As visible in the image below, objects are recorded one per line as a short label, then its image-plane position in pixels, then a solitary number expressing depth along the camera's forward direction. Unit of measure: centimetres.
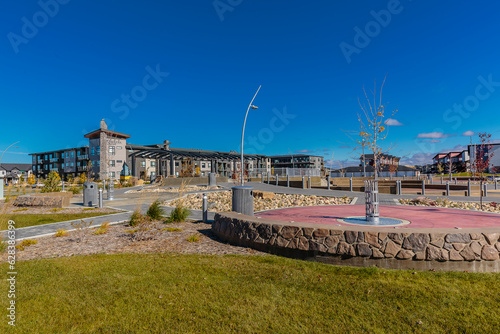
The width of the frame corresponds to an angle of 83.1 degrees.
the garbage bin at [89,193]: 1612
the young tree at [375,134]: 1007
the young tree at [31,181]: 3926
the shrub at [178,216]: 998
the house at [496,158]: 7488
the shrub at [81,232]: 793
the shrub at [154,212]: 1024
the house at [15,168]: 8678
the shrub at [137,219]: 959
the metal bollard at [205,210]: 1030
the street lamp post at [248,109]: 1844
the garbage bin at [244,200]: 927
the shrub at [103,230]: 861
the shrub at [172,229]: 874
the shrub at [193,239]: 752
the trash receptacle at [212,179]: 2934
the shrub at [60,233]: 842
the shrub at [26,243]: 727
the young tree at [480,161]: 1460
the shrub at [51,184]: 2351
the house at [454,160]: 8386
